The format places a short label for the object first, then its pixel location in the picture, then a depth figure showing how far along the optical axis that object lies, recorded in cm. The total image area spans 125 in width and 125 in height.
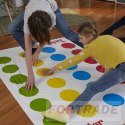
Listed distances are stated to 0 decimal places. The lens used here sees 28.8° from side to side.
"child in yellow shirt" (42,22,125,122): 139
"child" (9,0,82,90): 145
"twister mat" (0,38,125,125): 139
